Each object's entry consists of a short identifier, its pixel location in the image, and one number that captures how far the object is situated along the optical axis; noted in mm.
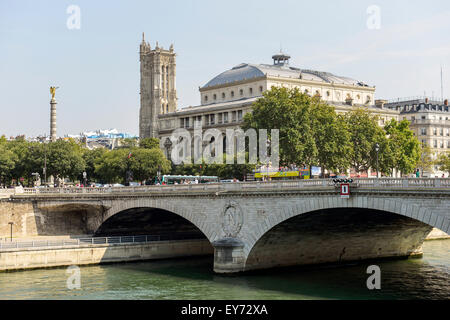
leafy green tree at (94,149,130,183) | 112625
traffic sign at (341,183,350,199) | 43750
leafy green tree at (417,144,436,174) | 121688
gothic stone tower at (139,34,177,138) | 190250
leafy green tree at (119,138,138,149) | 185125
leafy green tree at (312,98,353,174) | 83125
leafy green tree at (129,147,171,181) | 112188
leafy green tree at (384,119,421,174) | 97544
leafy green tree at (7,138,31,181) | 104000
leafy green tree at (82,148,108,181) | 130750
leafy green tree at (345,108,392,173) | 91500
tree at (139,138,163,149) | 146600
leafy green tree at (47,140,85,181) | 102625
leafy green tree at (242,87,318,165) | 80562
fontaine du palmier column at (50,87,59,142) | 124812
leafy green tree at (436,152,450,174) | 113812
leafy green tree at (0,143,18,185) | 102375
